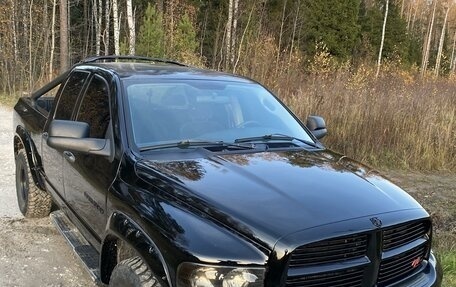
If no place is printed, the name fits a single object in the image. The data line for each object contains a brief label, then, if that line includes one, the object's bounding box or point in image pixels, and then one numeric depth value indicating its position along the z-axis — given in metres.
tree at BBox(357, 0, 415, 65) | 44.28
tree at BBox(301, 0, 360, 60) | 36.76
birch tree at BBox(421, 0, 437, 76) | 49.62
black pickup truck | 2.23
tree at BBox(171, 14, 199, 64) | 15.76
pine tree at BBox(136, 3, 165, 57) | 18.17
